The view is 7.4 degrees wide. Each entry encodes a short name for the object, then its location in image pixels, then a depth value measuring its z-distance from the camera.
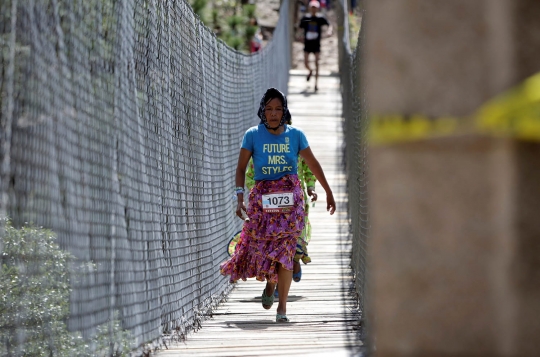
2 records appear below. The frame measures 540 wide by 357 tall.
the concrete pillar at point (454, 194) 11.55
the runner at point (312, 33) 45.57
